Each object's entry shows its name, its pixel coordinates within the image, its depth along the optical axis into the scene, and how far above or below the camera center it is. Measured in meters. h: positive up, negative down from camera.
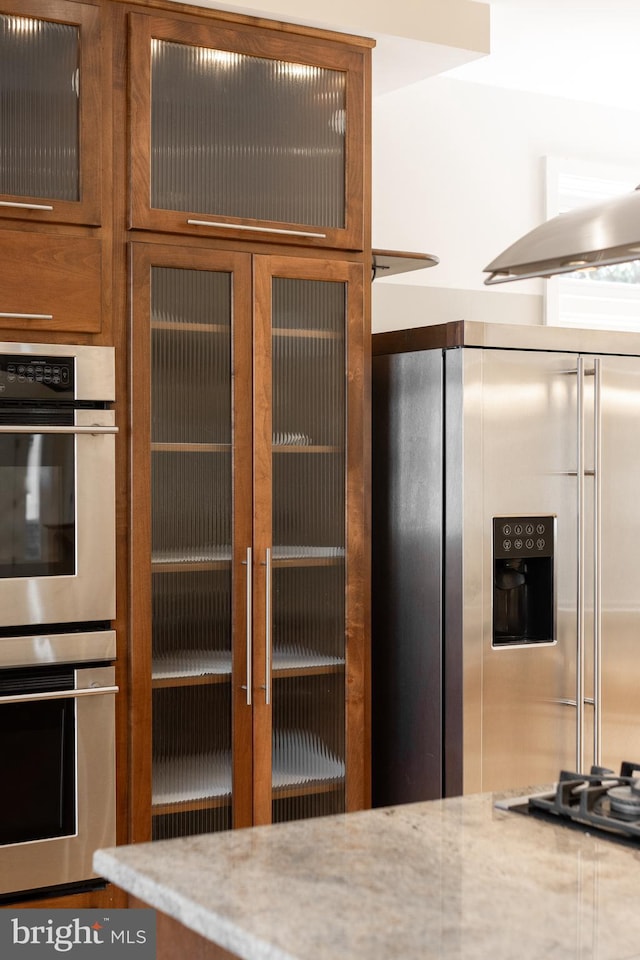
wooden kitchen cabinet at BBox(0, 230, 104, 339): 2.58 +0.44
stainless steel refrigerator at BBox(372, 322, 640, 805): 3.00 -0.23
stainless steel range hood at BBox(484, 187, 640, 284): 1.57 +0.33
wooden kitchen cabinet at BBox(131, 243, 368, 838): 2.79 -0.16
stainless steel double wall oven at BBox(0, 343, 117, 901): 2.61 -0.33
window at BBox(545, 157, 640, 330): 4.14 +0.73
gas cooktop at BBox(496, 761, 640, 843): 1.61 -0.50
